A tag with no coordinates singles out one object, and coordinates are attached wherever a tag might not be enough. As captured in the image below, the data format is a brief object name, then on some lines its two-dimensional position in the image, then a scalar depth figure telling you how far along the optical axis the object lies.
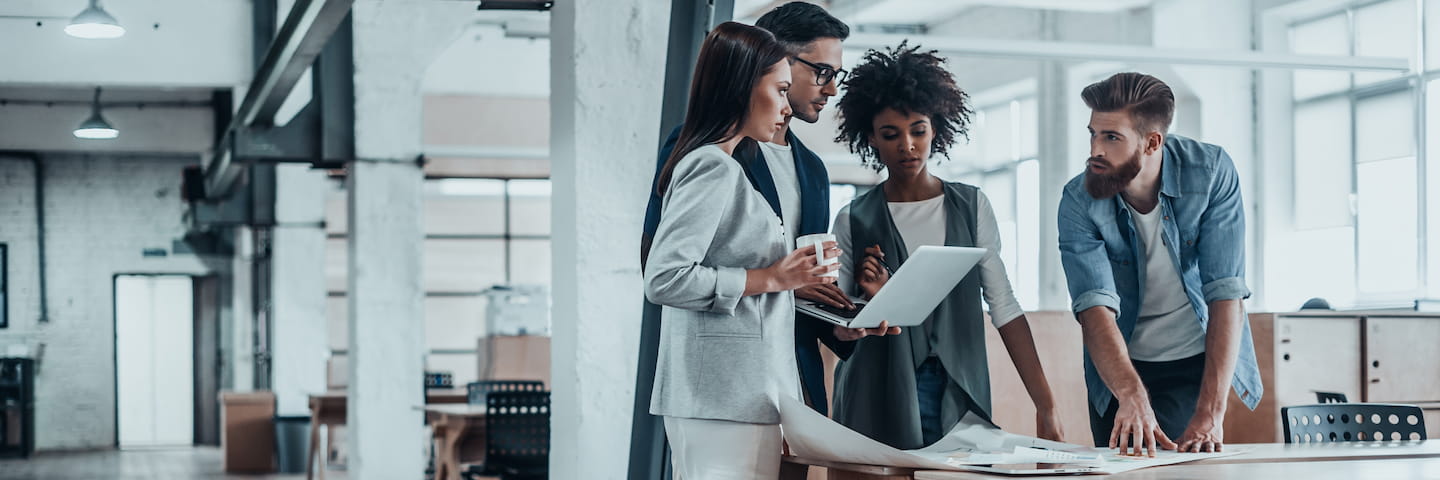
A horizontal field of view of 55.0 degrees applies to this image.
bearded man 2.80
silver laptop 2.26
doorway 17.02
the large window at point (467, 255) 16.34
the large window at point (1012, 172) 13.95
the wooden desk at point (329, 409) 9.41
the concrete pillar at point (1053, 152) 12.36
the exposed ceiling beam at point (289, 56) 5.50
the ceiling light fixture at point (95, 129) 11.54
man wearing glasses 2.41
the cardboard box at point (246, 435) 12.50
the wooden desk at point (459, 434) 7.34
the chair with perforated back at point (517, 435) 6.73
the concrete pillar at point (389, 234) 7.81
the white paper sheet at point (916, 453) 2.09
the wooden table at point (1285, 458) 2.10
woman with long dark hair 2.20
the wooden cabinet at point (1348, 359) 5.29
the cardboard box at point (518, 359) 11.80
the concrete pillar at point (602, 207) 3.77
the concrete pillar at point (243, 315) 15.41
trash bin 12.32
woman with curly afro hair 2.69
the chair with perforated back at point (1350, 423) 3.15
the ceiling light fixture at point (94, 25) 8.30
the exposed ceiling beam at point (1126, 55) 6.65
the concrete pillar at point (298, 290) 12.46
